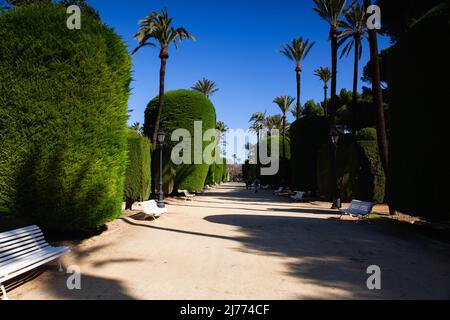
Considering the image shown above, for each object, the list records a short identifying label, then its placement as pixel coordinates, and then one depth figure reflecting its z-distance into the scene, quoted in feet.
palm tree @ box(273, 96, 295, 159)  169.37
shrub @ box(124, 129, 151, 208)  49.06
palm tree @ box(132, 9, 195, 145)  78.79
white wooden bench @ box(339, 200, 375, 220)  38.81
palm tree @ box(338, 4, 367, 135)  86.23
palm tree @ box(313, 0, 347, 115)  66.33
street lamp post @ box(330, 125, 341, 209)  54.19
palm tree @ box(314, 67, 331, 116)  149.38
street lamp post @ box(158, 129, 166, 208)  49.35
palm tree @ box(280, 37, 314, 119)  118.77
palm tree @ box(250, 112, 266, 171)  249.96
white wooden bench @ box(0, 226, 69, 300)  14.92
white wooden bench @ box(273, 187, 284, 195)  102.75
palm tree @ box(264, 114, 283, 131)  226.99
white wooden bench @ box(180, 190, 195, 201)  74.87
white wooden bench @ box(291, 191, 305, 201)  71.95
